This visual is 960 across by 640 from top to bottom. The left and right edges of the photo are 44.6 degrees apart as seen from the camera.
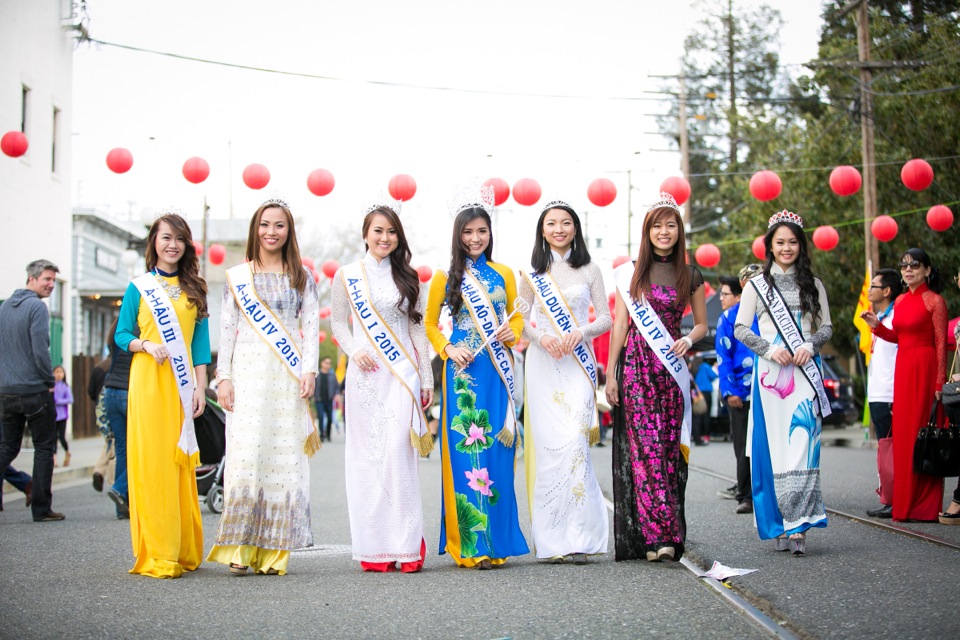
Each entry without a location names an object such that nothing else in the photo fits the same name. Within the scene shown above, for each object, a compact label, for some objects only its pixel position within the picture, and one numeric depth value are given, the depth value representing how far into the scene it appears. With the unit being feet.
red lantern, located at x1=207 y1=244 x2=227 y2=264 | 78.79
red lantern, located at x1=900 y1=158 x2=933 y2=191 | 49.85
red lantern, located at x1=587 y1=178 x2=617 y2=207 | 53.67
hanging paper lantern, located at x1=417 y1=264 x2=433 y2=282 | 86.74
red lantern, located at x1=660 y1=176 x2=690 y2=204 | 52.80
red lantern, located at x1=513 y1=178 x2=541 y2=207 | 50.19
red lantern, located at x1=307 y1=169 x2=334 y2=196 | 49.32
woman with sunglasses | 26.89
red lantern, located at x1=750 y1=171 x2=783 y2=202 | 51.98
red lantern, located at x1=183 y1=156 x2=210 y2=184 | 48.39
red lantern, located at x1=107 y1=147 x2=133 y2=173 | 46.75
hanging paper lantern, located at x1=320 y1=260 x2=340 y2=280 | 80.32
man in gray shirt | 30.94
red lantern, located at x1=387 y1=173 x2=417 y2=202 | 49.24
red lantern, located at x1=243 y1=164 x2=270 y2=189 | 48.14
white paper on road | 18.57
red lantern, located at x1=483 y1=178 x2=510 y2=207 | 50.98
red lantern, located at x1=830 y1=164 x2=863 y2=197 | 50.29
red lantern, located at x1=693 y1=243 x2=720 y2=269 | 73.82
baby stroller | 31.71
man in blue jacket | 30.83
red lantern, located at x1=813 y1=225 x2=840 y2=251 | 62.08
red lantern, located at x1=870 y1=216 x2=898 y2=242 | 57.41
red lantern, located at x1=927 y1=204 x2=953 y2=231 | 53.42
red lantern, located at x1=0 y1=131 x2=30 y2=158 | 46.01
